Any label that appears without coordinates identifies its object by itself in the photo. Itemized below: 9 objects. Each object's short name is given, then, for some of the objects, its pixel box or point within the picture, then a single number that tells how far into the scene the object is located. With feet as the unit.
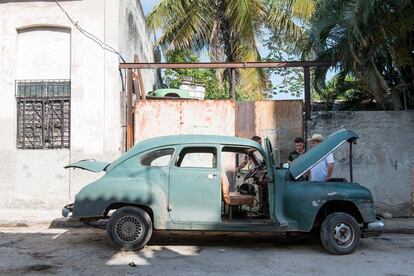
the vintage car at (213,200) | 23.53
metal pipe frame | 36.65
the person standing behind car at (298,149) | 29.35
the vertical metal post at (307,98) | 36.63
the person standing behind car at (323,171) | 26.78
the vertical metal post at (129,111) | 37.04
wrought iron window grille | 37.55
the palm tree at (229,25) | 56.13
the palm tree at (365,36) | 31.04
